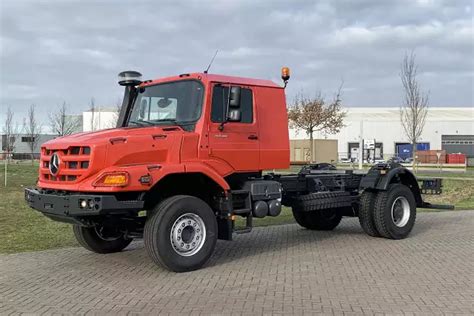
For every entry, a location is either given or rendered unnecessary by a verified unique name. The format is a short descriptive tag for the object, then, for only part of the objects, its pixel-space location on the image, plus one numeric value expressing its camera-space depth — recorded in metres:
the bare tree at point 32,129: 39.91
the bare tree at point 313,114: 31.20
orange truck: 7.10
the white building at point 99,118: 56.52
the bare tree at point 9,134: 41.22
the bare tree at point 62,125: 36.36
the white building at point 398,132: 78.12
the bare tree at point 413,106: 30.44
